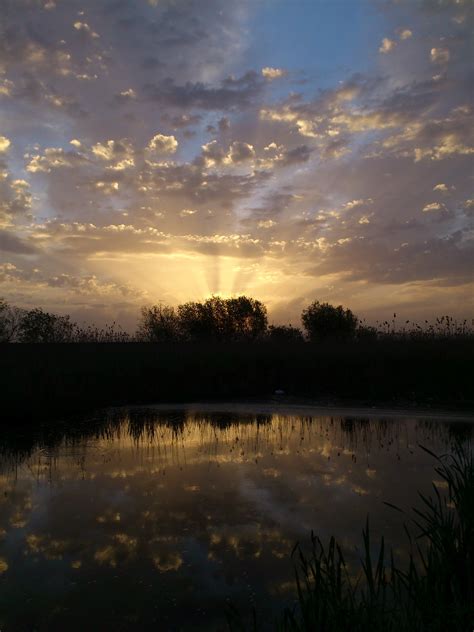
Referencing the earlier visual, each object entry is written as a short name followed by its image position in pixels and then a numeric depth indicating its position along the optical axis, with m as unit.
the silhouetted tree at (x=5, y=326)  50.58
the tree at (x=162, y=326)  54.25
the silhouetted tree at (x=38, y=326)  50.97
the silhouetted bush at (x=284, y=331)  53.44
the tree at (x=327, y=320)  60.12
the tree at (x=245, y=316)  59.62
